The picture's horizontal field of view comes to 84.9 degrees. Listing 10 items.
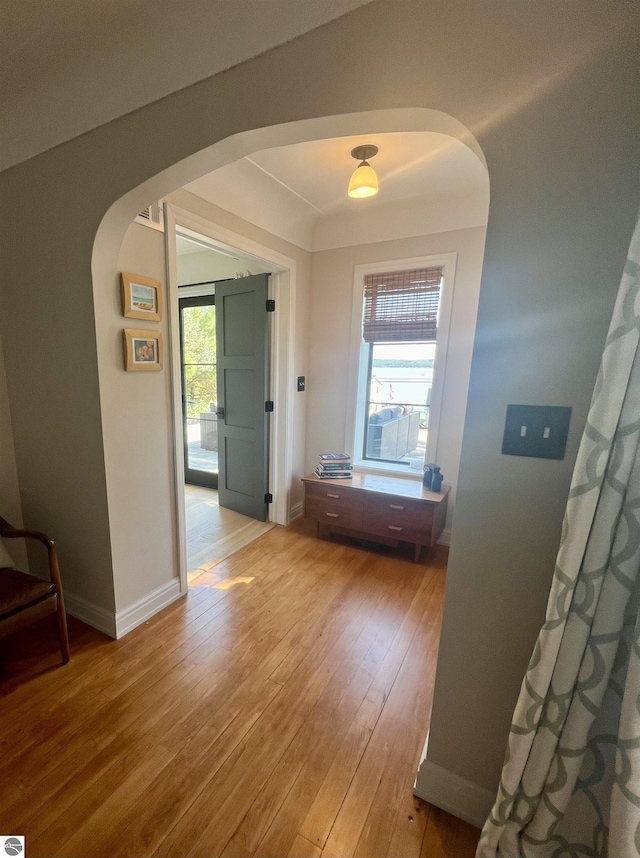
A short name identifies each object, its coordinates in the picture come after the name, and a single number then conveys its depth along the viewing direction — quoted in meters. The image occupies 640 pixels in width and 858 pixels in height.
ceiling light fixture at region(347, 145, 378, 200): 1.92
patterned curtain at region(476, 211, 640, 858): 0.70
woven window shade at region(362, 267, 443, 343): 2.76
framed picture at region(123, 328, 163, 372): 1.71
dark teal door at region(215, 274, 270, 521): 2.99
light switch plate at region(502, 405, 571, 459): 0.86
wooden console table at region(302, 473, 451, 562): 2.57
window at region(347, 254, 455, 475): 2.78
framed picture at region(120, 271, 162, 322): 1.68
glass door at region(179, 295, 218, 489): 3.92
